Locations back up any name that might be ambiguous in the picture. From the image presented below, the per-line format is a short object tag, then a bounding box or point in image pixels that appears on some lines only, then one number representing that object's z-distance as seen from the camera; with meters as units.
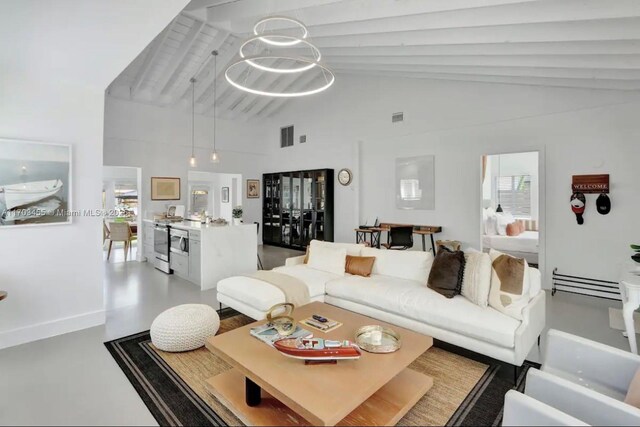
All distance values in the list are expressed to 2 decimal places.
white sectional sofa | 2.48
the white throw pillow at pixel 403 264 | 3.56
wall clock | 7.59
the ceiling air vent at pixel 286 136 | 9.01
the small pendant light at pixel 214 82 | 6.27
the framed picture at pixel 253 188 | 9.27
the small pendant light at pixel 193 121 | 7.77
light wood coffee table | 1.66
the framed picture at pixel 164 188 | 7.37
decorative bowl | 2.13
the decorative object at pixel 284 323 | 2.32
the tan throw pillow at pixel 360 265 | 3.84
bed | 6.45
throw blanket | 3.27
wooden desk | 5.99
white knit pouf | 2.80
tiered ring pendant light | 5.27
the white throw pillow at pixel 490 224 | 7.71
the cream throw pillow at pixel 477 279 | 2.75
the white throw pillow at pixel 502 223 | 7.58
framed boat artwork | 2.90
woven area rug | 2.03
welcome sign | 4.48
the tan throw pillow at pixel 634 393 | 1.48
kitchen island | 4.91
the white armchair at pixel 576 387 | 1.34
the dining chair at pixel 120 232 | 7.04
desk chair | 5.83
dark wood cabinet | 8.02
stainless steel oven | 5.89
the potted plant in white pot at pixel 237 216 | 5.57
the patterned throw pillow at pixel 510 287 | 2.62
